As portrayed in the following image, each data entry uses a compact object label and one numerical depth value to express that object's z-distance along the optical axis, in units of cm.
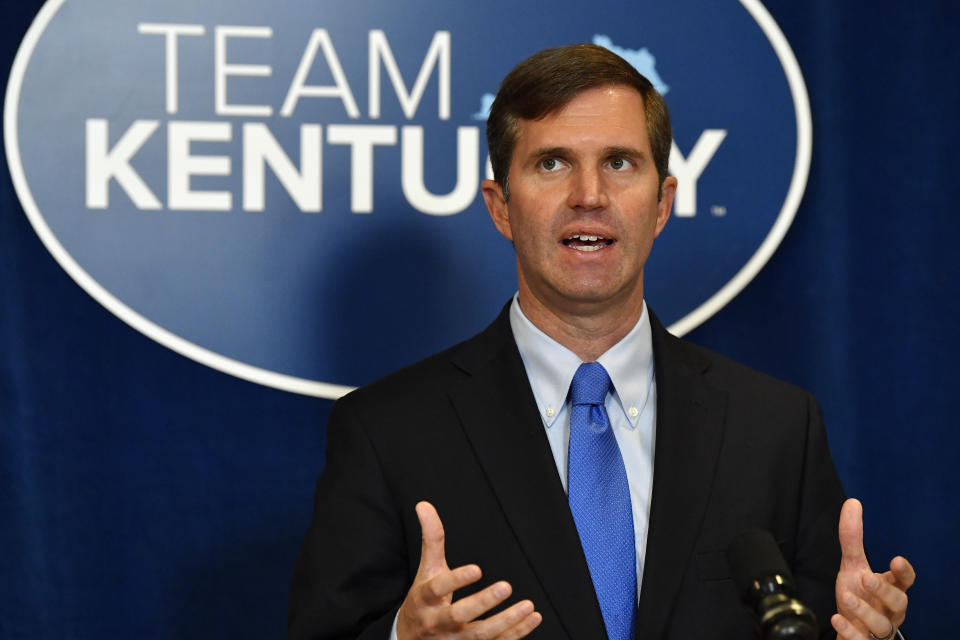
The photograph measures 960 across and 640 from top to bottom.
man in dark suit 473
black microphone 441
